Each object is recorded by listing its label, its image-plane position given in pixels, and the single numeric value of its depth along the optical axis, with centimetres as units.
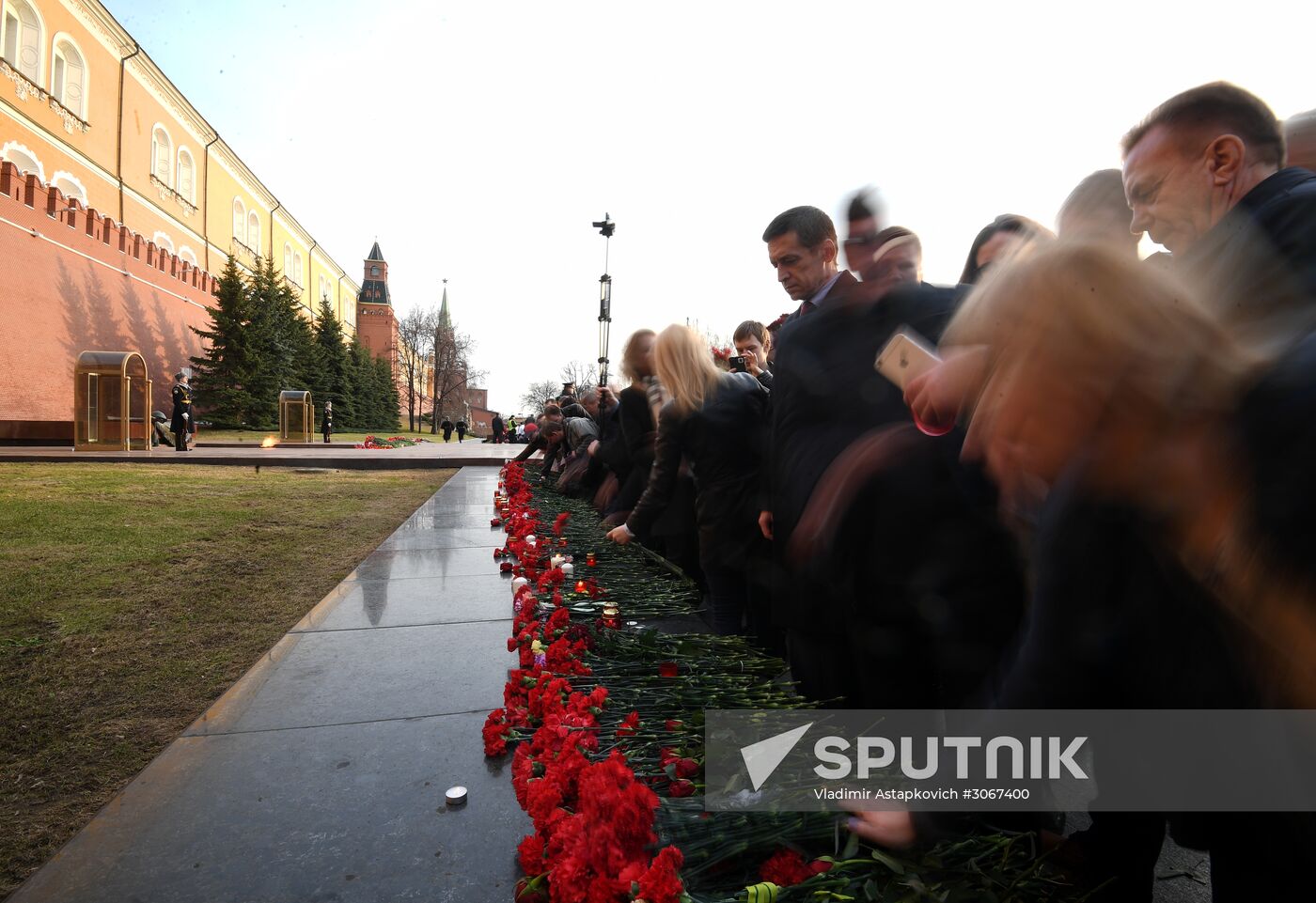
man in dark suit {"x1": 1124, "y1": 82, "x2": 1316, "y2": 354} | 118
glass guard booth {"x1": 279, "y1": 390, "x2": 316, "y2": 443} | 2650
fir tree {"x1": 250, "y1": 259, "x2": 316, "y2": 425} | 3369
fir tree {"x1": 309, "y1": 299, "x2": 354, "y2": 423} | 4442
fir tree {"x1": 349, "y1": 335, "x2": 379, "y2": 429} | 4869
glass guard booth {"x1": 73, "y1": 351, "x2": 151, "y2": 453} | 1702
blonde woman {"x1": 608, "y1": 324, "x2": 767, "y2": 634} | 322
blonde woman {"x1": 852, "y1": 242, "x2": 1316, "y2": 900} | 75
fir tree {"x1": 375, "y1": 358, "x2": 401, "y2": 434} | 5394
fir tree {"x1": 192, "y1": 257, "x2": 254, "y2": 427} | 3300
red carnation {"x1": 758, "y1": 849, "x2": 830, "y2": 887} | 148
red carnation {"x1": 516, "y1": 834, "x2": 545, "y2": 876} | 160
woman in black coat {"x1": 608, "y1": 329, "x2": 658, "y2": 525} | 459
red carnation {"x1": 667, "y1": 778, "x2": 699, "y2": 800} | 186
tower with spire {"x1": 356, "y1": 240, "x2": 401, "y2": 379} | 7621
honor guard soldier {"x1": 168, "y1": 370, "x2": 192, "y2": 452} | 1881
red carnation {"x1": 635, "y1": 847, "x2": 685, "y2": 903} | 131
